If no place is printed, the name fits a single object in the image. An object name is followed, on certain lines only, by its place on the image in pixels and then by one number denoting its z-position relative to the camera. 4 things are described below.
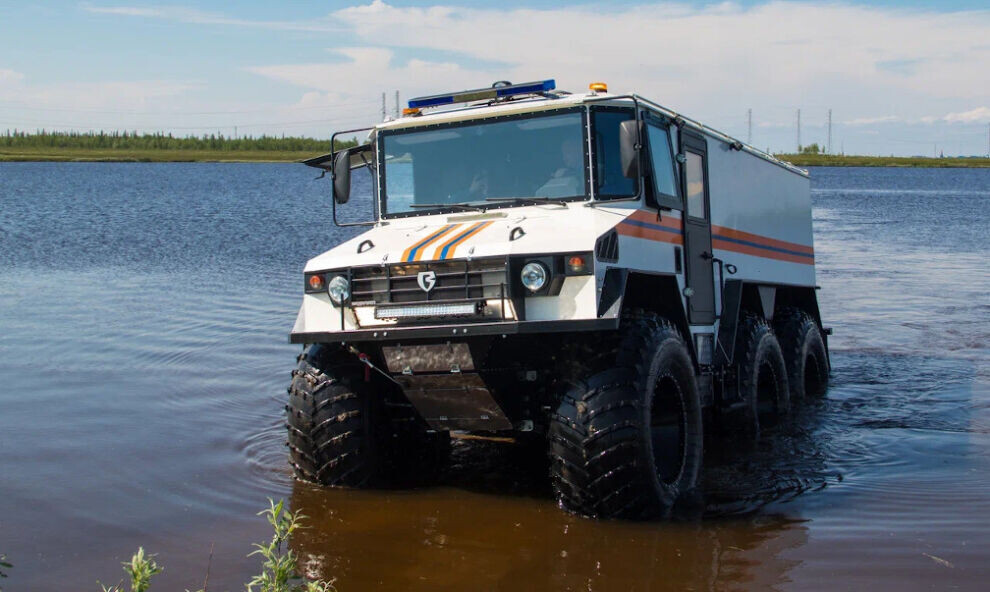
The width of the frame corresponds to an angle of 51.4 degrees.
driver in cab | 7.28
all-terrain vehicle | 6.43
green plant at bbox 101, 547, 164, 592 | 3.73
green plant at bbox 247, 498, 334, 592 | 4.00
